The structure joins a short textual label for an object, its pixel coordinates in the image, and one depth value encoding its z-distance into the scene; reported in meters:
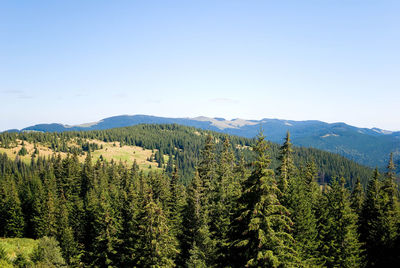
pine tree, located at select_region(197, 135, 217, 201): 52.81
